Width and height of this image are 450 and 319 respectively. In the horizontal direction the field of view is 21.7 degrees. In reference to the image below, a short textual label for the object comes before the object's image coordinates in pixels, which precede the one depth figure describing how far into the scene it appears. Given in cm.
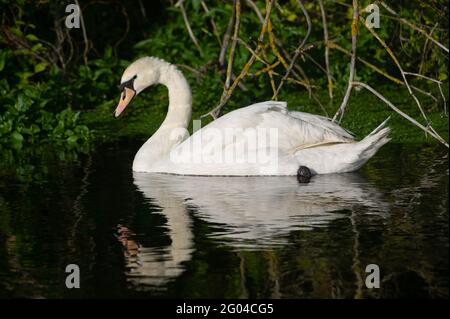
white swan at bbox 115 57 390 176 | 988
